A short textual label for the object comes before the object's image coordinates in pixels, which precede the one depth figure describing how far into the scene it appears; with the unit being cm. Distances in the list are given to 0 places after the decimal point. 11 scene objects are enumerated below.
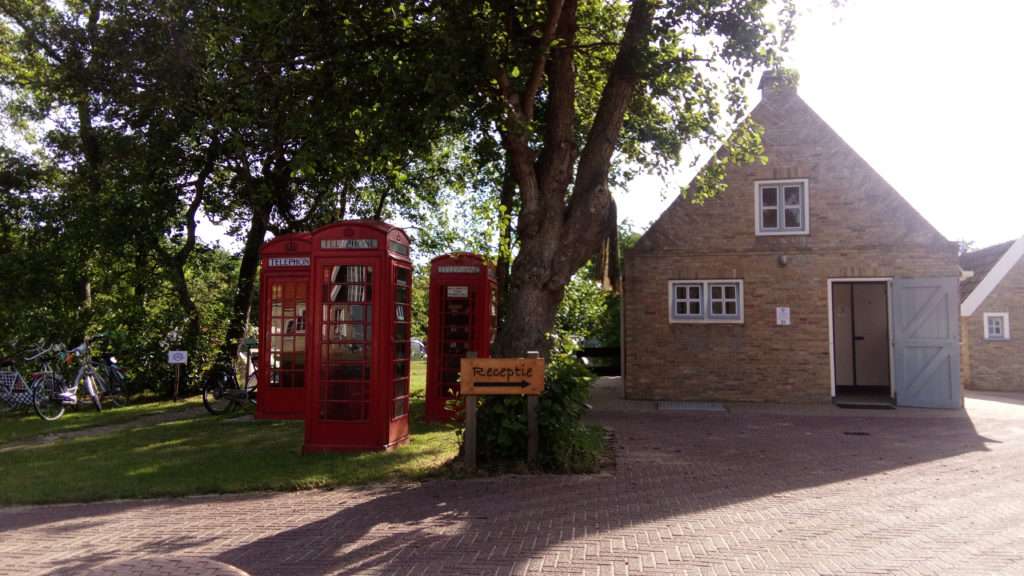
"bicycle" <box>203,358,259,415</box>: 1425
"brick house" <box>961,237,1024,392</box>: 2125
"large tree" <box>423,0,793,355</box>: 958
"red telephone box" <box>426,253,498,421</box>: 1258
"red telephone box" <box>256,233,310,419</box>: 1285
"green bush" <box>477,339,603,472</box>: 873
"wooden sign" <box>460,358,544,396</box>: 862
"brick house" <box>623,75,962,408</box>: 1608
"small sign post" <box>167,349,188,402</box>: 1602
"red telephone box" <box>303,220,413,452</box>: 972
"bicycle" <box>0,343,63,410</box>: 1434
